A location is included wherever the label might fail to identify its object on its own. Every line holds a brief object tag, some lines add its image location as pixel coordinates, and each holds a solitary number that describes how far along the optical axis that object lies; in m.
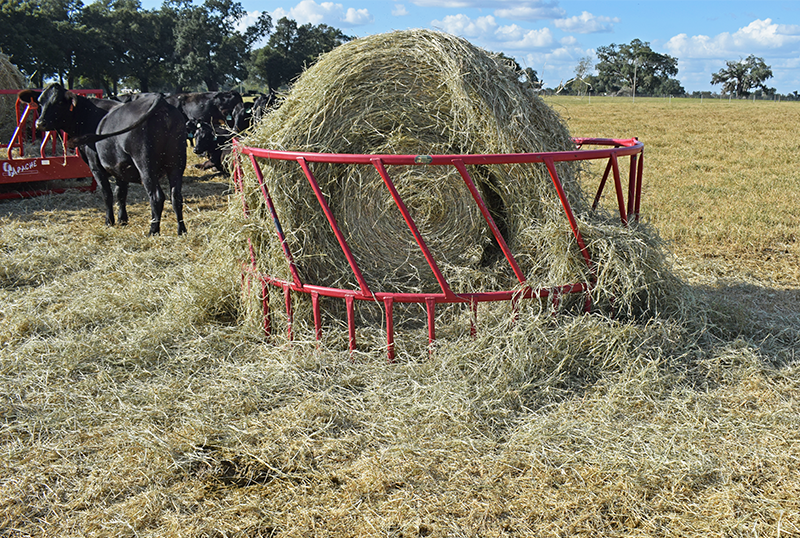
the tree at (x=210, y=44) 56.84
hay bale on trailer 15.34
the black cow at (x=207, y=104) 11.59
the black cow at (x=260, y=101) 10.40
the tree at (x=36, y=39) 39.38
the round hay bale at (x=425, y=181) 3.71
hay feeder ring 3.30
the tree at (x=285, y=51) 65.19
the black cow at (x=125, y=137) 7.00
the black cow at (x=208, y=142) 11.01
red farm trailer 9.27
